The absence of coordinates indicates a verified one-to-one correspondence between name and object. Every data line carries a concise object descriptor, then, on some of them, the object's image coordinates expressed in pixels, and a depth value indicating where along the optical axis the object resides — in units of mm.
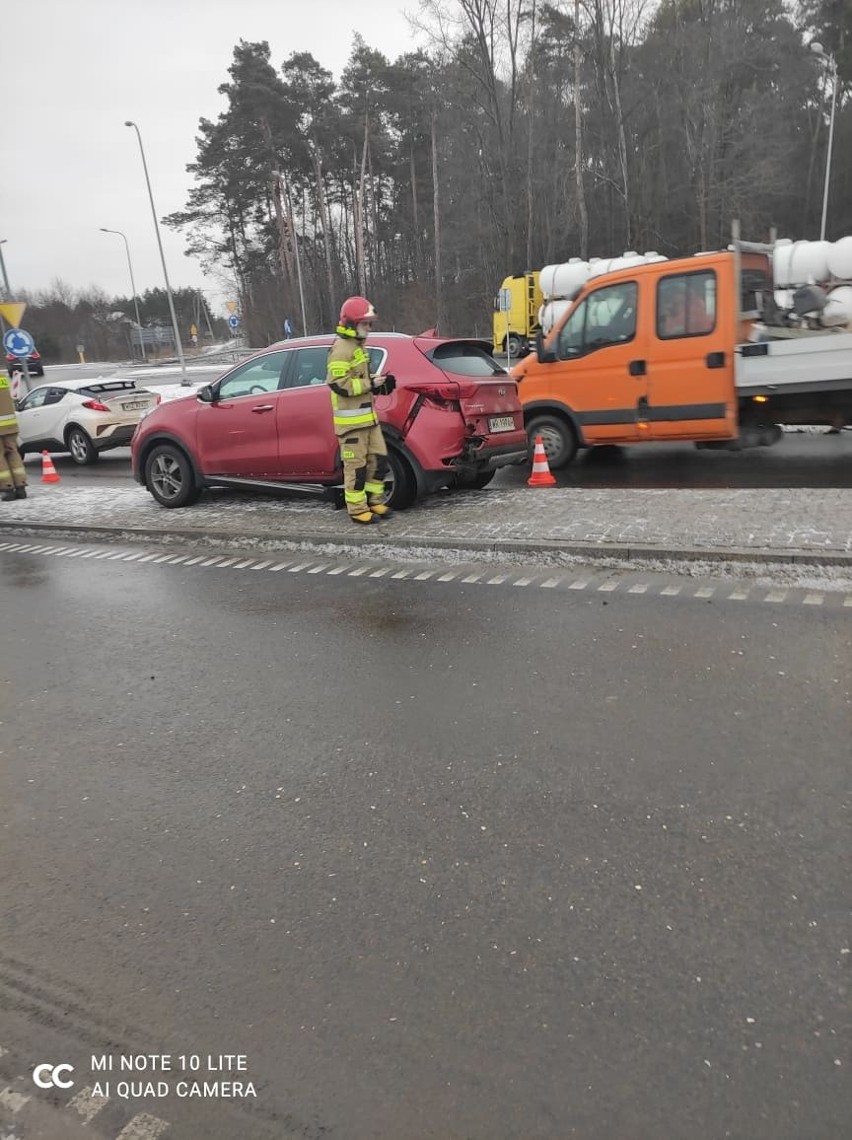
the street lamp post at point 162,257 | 32469
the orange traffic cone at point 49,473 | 12836
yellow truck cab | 28625
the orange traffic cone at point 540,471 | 8977
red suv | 7734
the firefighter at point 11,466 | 10906
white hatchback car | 14953
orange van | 8453
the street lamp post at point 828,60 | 35062
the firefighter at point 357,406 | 7191
